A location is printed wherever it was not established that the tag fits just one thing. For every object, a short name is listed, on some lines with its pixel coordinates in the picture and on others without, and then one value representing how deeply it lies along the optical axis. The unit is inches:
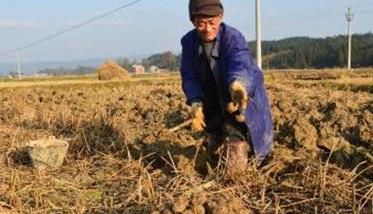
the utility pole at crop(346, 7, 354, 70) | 2495.1
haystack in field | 1578.5
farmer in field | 169.6
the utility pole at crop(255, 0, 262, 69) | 1014.4
